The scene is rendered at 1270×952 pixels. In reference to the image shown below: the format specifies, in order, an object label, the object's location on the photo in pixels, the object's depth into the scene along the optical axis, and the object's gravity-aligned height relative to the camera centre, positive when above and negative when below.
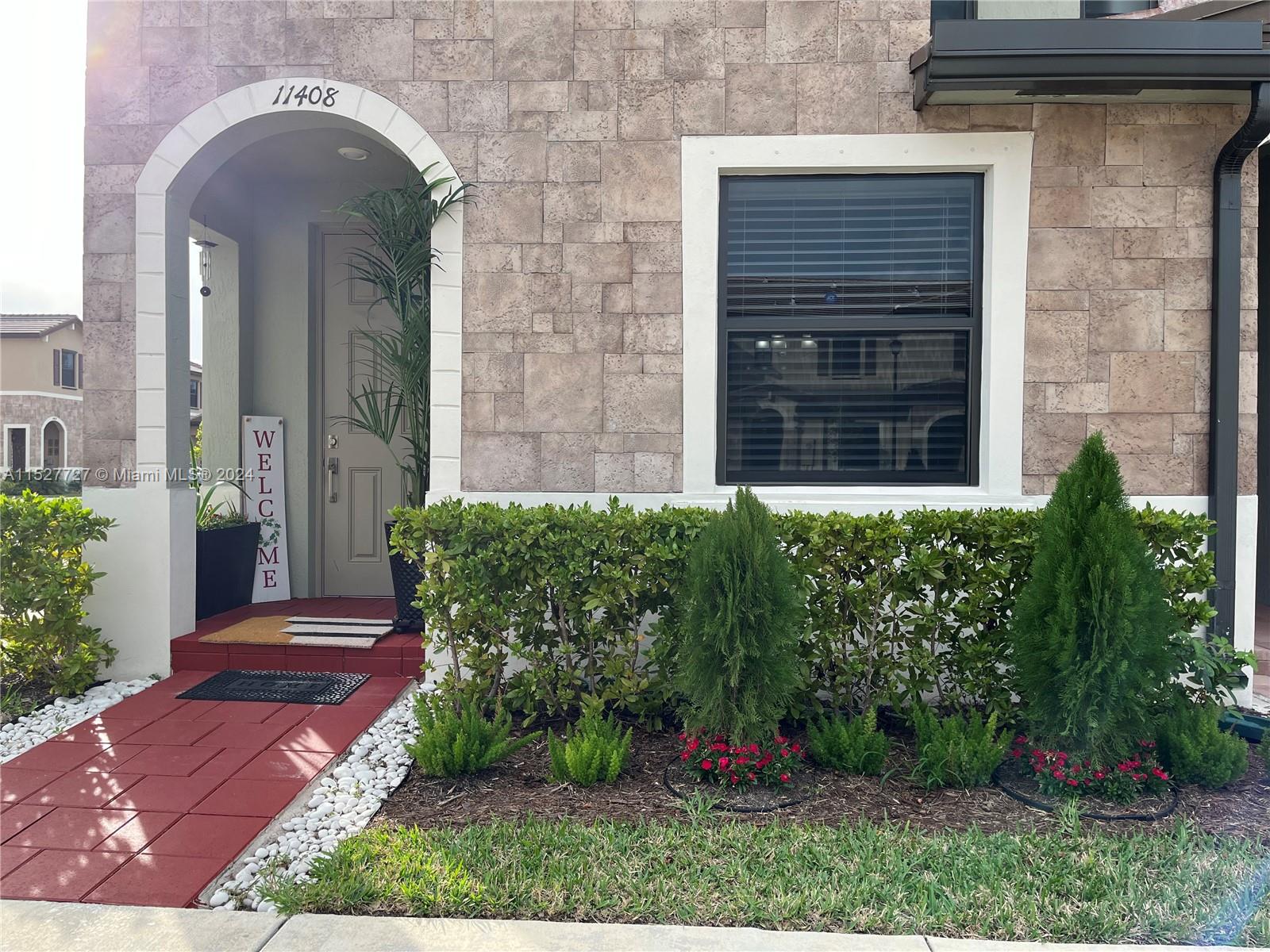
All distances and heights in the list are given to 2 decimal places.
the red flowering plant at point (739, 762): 3.00 -1.15
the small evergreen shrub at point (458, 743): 3.12 -1.14
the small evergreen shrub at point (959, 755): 3.06 -1.13
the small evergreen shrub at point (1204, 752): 3.06 -1.11
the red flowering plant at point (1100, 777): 2.95 -1.17
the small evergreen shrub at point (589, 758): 3.05 -1.15
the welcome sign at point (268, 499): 5.50 -0.30
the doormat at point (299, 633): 4.48 -1.03
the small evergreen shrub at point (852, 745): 3.19 -1.15
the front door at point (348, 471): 5.72 -0.09
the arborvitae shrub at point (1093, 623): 2.85 -0.58
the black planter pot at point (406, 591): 4.64 -0.78
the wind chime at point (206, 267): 5.57 +1.34
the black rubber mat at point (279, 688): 4.03 -1.21
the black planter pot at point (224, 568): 4.96 -0.72
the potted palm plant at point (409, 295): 4.21 +0.93
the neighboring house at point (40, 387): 29.97 +2.68
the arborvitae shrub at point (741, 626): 2.92 -0.61
